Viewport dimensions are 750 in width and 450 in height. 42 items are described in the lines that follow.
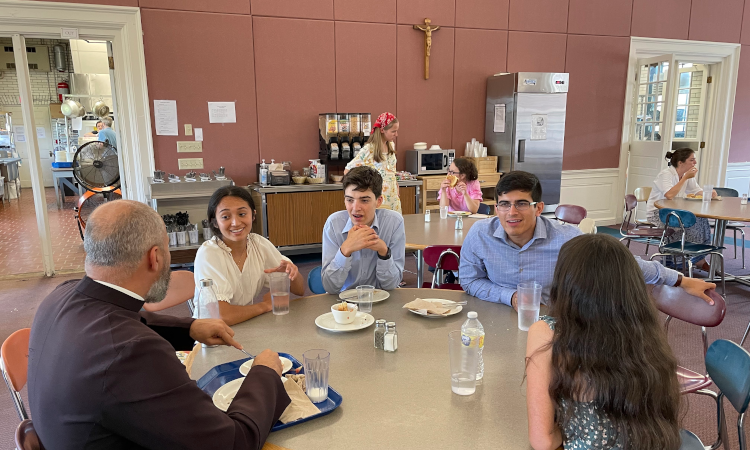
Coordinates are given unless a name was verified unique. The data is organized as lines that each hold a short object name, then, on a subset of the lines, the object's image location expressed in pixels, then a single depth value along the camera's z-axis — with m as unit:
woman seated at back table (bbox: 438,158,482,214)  5.11
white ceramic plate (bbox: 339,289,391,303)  2.39
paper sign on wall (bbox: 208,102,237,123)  6.19
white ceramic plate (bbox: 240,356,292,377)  1.68
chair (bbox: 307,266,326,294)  2.84
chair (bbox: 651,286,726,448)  2.08
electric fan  6.48
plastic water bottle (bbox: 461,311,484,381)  1.53
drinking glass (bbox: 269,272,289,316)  2.21
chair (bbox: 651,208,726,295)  4.62
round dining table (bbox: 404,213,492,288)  3.67
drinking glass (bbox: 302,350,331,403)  1.48
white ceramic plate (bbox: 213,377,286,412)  1.48
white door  7.73
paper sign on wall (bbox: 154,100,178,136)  5.97
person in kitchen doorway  8.09
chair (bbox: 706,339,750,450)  1.61
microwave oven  6.86
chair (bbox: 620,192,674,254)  5.38
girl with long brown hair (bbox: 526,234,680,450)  1.26
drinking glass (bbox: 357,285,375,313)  2.22
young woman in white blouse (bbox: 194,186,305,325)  2.34
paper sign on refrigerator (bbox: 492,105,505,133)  7.25
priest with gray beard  1.11
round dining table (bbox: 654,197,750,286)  4.63
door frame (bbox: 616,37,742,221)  8.31
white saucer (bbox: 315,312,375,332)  2.03
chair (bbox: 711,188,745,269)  6.15
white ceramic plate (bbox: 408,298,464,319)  2.16
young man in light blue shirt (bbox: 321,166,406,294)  2.60
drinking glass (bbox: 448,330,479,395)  1.51
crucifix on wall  6.92
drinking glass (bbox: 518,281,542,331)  1.98
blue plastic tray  1.42
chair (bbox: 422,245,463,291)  3.37
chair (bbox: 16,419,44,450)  1.29
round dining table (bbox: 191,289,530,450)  1.34
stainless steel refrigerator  7.00
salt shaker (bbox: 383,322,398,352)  1.84
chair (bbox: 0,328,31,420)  1.72
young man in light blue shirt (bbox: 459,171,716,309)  2.49
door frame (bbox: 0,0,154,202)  5.35
